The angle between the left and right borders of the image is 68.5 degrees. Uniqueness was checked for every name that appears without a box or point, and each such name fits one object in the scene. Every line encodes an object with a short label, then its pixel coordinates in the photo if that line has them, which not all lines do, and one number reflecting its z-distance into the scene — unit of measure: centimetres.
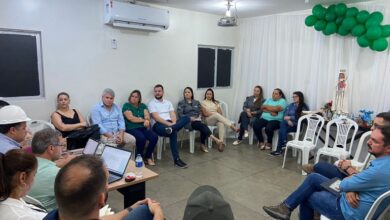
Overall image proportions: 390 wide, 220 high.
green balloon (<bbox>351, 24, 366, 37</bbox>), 415
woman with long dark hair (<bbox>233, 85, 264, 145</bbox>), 551
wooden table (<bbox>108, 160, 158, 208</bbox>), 214
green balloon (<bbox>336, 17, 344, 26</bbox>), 436
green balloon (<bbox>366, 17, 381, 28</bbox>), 398
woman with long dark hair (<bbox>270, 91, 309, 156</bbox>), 482
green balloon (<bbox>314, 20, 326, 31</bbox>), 452
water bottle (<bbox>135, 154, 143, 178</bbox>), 230
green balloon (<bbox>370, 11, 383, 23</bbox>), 400
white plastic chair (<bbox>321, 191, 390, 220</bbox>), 175
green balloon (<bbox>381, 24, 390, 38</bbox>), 392
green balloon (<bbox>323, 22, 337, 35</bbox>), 443
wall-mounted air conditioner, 415
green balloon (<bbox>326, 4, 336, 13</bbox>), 437
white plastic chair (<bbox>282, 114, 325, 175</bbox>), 416
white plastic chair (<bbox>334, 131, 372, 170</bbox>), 335
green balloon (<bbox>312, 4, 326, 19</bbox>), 448
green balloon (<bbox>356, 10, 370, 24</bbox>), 409
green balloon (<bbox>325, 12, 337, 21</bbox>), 439
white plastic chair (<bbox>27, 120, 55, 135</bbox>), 373
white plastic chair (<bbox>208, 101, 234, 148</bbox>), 582
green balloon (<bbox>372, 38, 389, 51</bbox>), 398
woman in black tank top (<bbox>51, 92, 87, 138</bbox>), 374
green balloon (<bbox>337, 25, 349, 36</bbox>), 432
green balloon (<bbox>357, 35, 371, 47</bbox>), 411
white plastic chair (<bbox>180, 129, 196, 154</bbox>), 495
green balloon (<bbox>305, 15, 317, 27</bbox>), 461
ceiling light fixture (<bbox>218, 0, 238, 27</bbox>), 425
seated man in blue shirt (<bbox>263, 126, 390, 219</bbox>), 179
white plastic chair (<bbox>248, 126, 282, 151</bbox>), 515
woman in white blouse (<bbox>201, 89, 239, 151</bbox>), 525
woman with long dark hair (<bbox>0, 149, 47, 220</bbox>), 130
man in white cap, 219
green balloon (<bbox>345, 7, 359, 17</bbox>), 419
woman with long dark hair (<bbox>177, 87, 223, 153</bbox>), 495
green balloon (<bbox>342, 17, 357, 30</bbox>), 420
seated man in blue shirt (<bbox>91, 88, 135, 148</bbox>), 404
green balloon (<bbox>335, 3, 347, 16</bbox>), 428
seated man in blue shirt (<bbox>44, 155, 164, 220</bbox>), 105
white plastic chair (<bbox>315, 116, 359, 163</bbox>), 396
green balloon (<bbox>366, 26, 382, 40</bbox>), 395
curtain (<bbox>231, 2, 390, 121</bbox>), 430
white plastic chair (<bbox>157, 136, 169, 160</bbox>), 459
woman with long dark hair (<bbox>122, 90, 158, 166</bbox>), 429
